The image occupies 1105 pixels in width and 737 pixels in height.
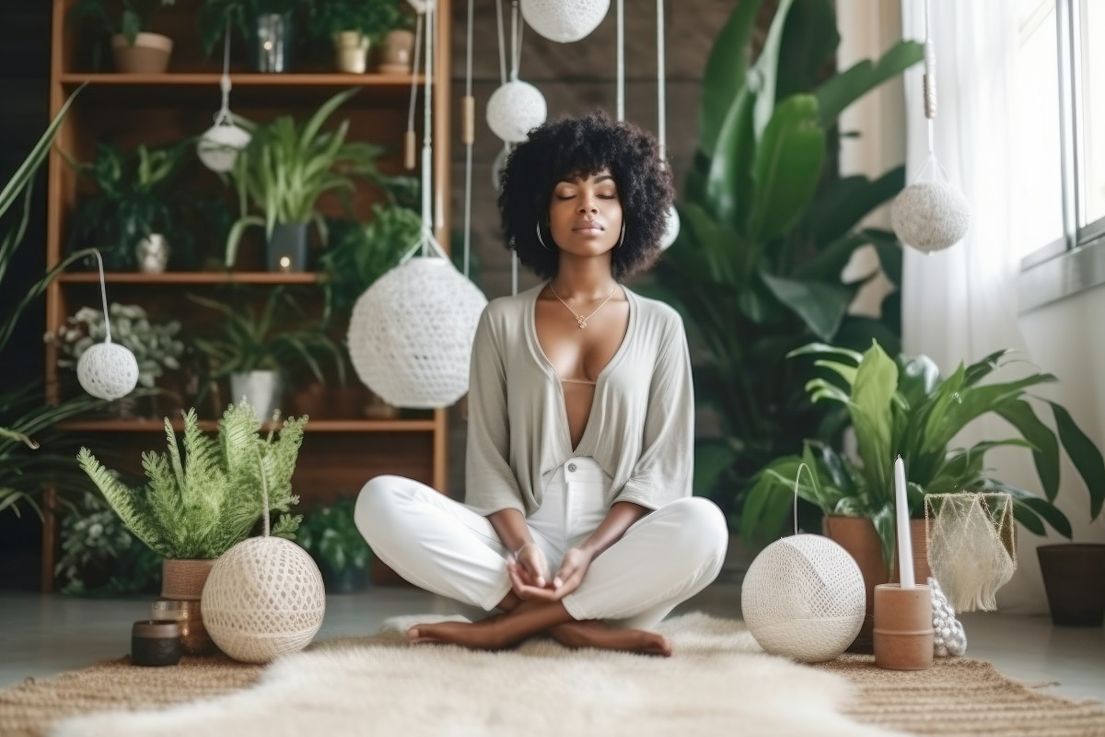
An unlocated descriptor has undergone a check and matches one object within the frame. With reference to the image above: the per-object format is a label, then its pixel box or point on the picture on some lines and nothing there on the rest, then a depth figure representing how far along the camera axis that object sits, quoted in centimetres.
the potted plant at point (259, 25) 410
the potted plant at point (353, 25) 412
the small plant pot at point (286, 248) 408
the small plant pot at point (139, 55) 411
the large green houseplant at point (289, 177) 405
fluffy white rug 161
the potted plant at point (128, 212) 404
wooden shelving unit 404
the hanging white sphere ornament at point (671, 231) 303
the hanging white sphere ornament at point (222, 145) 399
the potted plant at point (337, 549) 377
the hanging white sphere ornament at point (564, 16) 300
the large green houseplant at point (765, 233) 384
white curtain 334
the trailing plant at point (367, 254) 403
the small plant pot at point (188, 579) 246
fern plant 252
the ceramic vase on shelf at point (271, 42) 412
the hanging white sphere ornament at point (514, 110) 347
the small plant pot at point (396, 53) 414
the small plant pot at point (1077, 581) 294
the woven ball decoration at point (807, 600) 227
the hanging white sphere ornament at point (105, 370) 323
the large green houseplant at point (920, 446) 266
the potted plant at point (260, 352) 401
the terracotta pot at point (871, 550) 254
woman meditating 232
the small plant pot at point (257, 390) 400
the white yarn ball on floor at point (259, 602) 230
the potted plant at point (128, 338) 389
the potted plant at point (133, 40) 407
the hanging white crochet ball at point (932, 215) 295
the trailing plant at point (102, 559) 375
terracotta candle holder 223
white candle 218
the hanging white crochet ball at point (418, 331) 346
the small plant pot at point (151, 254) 405
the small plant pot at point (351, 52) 413
